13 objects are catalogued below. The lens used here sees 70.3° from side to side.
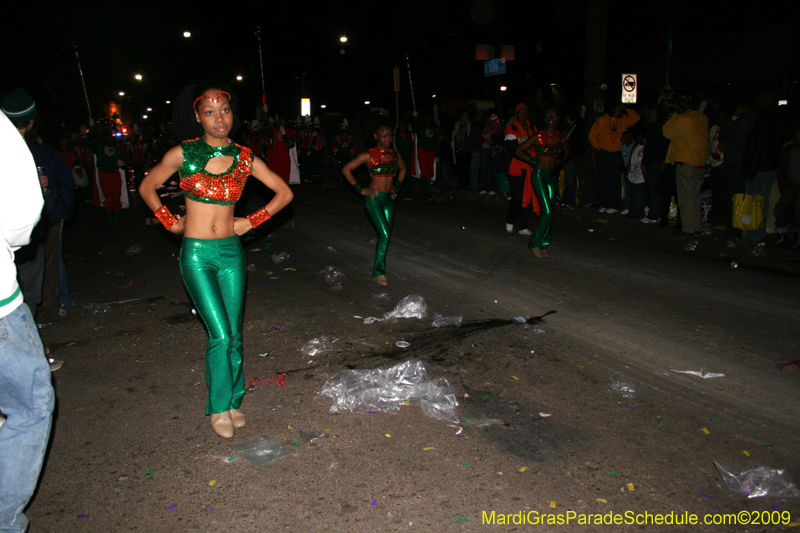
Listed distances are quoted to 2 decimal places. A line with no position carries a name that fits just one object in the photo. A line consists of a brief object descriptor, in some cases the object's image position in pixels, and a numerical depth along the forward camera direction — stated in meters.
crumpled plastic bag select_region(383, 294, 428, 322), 5.90
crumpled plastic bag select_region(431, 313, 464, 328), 5.66
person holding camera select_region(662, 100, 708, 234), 9.54
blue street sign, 17.22
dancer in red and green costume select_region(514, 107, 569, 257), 7.88
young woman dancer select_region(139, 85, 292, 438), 3.52
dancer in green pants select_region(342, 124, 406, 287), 6.86
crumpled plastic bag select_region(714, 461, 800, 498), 2.95
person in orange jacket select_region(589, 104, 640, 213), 11.93
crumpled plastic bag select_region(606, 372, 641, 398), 4.13
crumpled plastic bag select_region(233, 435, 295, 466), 3.37
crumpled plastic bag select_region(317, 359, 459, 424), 3.93
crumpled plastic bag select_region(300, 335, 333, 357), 5.00
